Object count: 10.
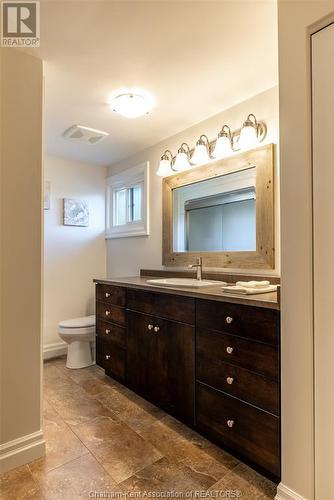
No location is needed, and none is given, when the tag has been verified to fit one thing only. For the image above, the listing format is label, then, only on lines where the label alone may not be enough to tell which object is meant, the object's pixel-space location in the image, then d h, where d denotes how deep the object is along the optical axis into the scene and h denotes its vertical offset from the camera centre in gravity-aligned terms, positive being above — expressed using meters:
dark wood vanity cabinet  1.43 -0.64
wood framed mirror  2.09 +0.34
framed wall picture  3.46 +0.51
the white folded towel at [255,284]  1.74 -0.17
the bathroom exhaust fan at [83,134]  2.65 +1.11
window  3.20 +0.61
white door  1.19 +0.01
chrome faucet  2.38 -0.08
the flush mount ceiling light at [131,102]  2.12 +1.12
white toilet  2.89 -0.81
